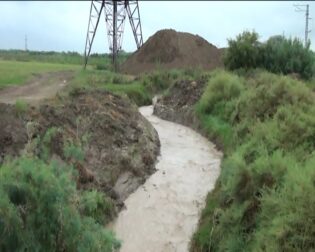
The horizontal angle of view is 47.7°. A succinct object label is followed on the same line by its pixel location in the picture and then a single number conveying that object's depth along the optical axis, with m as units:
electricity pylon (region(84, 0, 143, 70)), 28.69
